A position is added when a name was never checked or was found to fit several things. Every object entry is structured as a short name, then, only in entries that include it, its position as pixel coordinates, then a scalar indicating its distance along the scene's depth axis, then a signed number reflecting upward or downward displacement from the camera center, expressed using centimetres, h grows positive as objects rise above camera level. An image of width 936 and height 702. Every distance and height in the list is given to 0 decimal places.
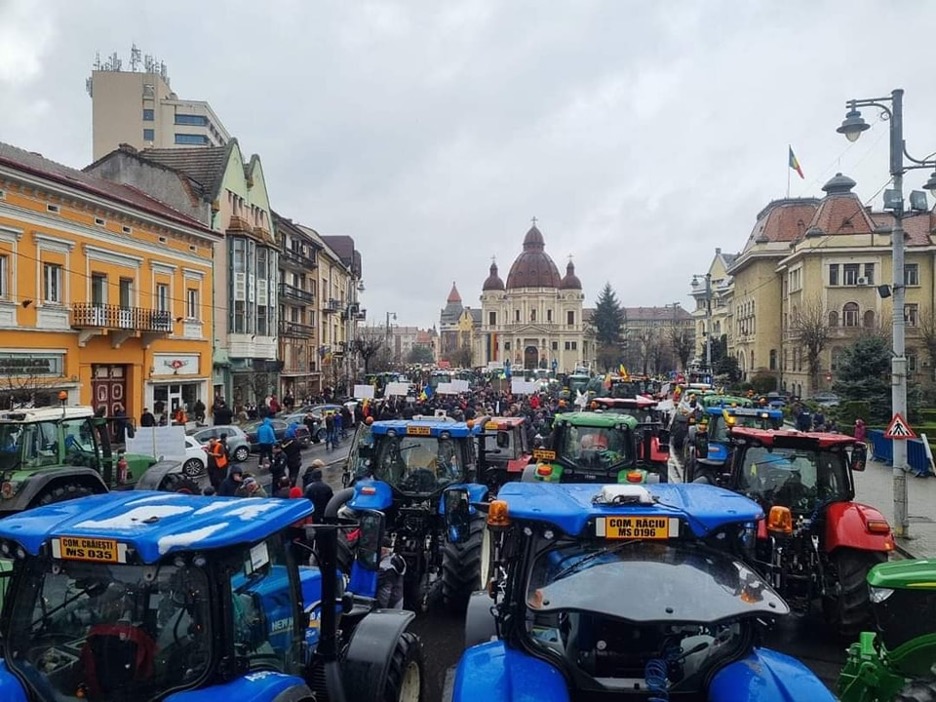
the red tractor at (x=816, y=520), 742 -165
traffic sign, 1265 -119
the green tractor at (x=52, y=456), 1059 -143
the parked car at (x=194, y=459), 2034 -266
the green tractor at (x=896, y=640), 473 -179
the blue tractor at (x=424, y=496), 841 -157
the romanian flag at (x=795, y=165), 3376 +863
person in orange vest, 1498 -203
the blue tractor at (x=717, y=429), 1417 -157
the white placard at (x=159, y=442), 1595 -172
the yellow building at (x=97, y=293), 2319 +243
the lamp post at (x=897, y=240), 1277 +202
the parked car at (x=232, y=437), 2214 -230
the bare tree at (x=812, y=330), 4478 +171
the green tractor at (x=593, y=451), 1205 -147
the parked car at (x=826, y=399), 3842 -215
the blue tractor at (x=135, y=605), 352 -117
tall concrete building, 7800 +2590
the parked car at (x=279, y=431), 2527 -248
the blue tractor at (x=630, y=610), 356 -118
